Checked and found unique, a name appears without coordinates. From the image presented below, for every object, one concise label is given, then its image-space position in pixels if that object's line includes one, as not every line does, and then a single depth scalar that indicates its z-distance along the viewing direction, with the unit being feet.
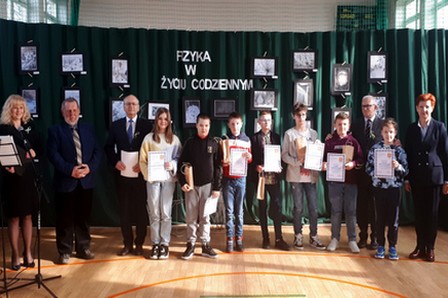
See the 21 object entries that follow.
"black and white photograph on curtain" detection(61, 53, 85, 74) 19.33
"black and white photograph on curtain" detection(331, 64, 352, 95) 19.89
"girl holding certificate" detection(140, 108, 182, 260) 14.75
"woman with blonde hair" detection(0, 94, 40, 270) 13.60
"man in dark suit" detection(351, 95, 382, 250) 16.19
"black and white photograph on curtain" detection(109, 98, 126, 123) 19.48
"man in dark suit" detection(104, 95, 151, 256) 15.11
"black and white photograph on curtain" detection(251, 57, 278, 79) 19.81
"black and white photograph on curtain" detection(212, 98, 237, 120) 19.77
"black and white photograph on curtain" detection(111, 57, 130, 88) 19.49
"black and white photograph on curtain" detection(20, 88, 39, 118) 19.19
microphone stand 11.84
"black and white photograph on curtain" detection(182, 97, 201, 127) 19.71
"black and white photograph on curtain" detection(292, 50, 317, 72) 19.92
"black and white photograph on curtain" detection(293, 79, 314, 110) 19.88
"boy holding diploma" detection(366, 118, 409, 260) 14.76
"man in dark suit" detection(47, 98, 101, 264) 14.38
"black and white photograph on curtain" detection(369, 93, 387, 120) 19.79
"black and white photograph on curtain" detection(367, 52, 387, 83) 19.80
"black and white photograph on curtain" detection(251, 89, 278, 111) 19.81
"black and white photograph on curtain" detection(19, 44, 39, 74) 19.11
